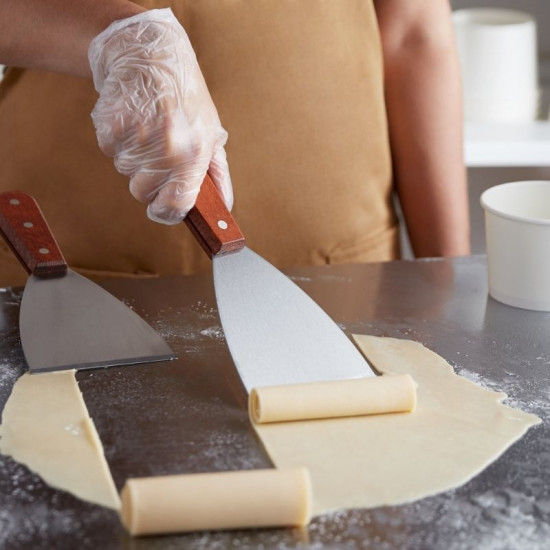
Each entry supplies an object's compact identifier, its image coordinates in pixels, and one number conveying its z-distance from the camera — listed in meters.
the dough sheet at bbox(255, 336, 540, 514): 0.88
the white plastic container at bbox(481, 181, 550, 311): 1.11
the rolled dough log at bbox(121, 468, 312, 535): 0.83
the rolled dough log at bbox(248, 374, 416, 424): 0.94
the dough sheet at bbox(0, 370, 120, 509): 0.88
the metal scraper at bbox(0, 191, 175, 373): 1.03
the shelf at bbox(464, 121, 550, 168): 1.72
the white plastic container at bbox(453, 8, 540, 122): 1.75
